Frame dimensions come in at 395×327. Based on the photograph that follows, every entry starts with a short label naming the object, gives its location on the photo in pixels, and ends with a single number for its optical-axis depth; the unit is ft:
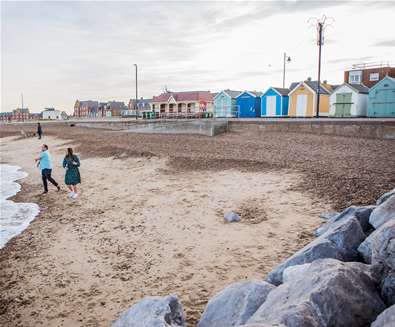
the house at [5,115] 455.63
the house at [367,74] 130.00
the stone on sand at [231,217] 25.62
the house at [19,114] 446.36
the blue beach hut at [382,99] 95.35
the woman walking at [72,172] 36.37
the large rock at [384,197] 19.87
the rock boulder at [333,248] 14.14
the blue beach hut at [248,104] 131.26
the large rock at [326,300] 9.18
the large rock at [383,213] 15.25
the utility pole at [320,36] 91.65
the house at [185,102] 184.14
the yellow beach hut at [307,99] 111.75
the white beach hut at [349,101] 103.11
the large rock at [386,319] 8.31
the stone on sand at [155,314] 11.10
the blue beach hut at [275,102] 121.08
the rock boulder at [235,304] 11.51
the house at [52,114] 414.82
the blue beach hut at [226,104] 136.67
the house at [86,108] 375.66
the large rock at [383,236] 10.61
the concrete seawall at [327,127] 61.77
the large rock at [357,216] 17.19
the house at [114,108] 339.36
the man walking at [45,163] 38.24
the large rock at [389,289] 10.41
